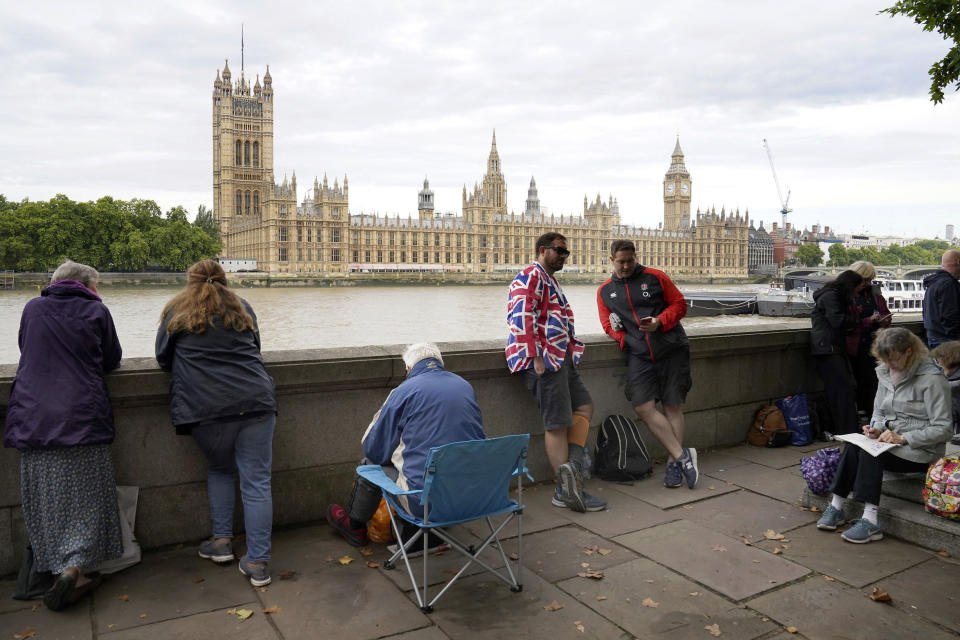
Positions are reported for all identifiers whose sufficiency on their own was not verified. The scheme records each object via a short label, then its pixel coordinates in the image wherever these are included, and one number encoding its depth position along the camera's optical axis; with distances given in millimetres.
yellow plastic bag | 3607
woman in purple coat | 2900
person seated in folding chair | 3027
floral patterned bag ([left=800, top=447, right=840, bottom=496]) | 3996
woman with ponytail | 3127
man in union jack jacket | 4059
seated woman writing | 3516
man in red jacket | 4531
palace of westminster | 92688
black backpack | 4656
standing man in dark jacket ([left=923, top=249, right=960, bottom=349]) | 5660
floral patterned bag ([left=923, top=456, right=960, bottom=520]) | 3443
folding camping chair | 2773
